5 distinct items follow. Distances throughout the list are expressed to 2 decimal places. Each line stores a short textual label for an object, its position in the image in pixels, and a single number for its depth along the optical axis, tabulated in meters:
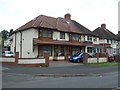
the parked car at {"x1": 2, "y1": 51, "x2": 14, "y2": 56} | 19.30
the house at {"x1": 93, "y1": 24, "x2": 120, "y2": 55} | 25.76
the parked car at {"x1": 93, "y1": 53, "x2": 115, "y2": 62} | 17.14
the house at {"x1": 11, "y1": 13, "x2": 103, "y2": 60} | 16.28
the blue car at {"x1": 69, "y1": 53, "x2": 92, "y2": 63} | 15.24
